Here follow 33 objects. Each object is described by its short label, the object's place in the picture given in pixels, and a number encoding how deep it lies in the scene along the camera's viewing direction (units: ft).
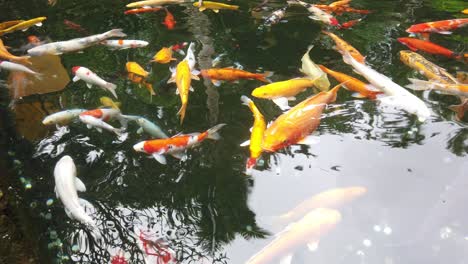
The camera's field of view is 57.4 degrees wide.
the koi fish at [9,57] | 14.11
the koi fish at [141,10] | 18.43
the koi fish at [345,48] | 13.56
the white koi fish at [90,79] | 12.39
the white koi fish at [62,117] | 11.53
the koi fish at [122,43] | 14.52
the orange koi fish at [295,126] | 9.71
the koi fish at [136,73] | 13.86
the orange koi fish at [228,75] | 12.77
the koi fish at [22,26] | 16.05
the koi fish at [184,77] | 11.32
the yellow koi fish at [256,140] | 10.00
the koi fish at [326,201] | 8.93
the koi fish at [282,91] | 11.43
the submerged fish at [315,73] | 11.86
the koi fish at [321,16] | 16.67
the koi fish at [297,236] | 8.01
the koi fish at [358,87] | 11.53
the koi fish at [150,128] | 11.03
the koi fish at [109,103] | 12.13
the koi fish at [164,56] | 14.47
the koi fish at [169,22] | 17.72
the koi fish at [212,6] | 17.79
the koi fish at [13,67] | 13.74
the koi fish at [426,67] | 11.83
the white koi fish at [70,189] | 8.98
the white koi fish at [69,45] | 13.93
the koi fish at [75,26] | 17.28
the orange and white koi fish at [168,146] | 10.06
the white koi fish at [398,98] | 10.95
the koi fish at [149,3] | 18.11
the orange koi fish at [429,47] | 13.88
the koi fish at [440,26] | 14.83
